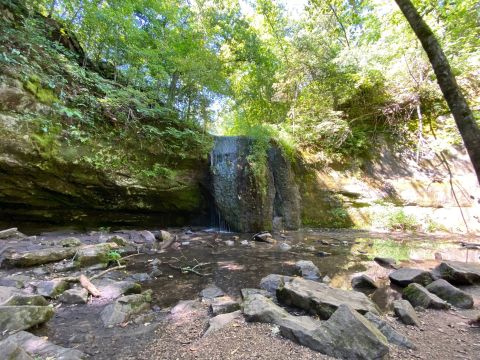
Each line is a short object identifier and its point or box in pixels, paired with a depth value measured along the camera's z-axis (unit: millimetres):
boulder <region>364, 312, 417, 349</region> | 2221
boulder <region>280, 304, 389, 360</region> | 1905
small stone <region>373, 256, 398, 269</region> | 5033
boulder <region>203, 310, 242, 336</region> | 2406
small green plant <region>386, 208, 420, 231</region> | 9555
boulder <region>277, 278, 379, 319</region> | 2756
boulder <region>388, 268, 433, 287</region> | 3912
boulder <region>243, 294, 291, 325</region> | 2496
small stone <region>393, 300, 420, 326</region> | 2711
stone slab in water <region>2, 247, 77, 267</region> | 4102
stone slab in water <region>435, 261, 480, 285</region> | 4059
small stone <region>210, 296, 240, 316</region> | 2826
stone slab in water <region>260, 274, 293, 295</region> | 3742
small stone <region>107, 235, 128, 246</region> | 5925
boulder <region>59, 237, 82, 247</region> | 5285
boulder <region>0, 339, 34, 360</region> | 1588
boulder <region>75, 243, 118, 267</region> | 4375
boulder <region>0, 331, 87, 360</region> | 1966
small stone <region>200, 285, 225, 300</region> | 3449
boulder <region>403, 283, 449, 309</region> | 3164
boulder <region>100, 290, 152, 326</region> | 2694
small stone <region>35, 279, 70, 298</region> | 3205
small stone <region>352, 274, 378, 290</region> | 3953
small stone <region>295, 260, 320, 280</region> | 4422
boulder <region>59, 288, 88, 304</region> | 3123
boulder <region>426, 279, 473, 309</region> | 3234
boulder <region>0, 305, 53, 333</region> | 2279
